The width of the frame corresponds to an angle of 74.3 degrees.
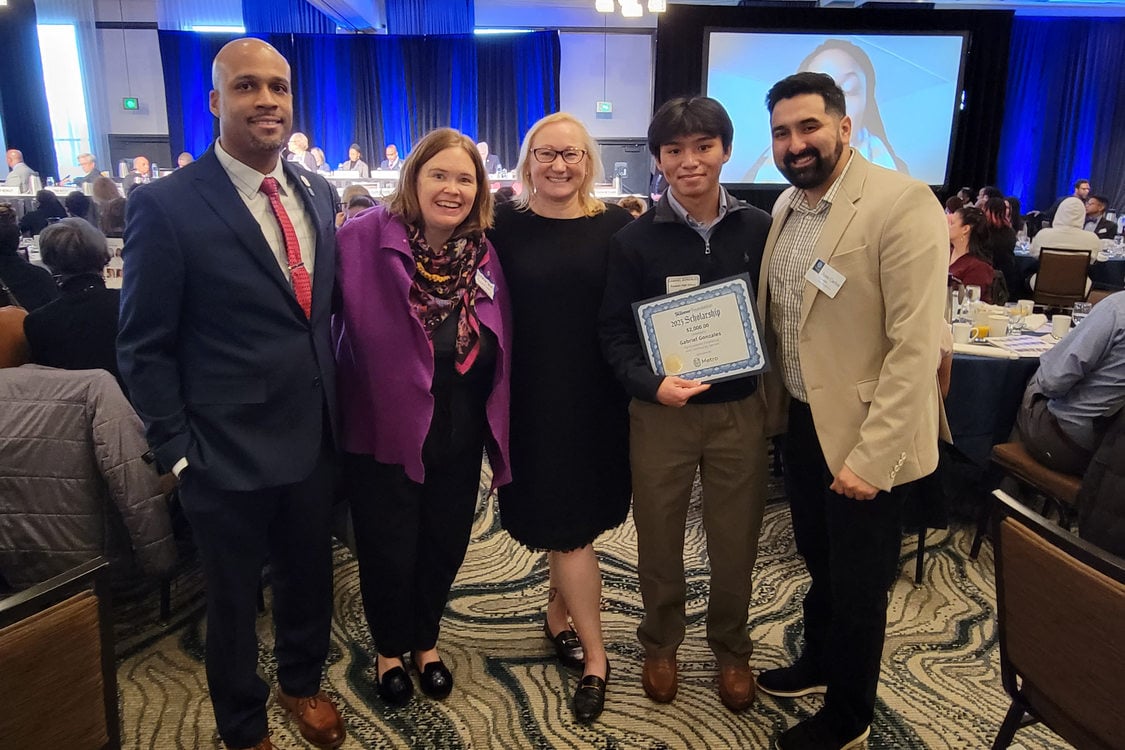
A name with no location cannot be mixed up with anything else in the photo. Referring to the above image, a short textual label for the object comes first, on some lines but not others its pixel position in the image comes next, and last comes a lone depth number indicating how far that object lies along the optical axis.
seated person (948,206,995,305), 4.24
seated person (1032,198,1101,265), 6.94
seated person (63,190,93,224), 6.23
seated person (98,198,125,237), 5.20
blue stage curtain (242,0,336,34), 12.28
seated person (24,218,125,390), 2.54
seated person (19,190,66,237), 6.99
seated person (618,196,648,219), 5.41
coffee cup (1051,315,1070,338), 3.66
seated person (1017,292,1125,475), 2.56
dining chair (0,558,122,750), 1.00
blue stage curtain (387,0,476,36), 12.43
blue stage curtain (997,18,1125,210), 12.15
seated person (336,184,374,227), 5.92
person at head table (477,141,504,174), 10.34
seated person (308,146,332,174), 10.77
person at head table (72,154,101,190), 9.72
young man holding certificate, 1.85
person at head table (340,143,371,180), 10.67
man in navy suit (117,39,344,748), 1.59
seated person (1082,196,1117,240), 9.04
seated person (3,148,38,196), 9.09
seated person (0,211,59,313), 3.45
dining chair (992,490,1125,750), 1.18
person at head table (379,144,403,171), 11.30
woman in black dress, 1.95
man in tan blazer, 1.59
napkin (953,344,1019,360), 3.17
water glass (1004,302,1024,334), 3.88
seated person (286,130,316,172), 10.65
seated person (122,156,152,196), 9.75
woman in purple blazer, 1.85
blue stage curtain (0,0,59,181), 11.65
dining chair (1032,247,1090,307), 6.26
